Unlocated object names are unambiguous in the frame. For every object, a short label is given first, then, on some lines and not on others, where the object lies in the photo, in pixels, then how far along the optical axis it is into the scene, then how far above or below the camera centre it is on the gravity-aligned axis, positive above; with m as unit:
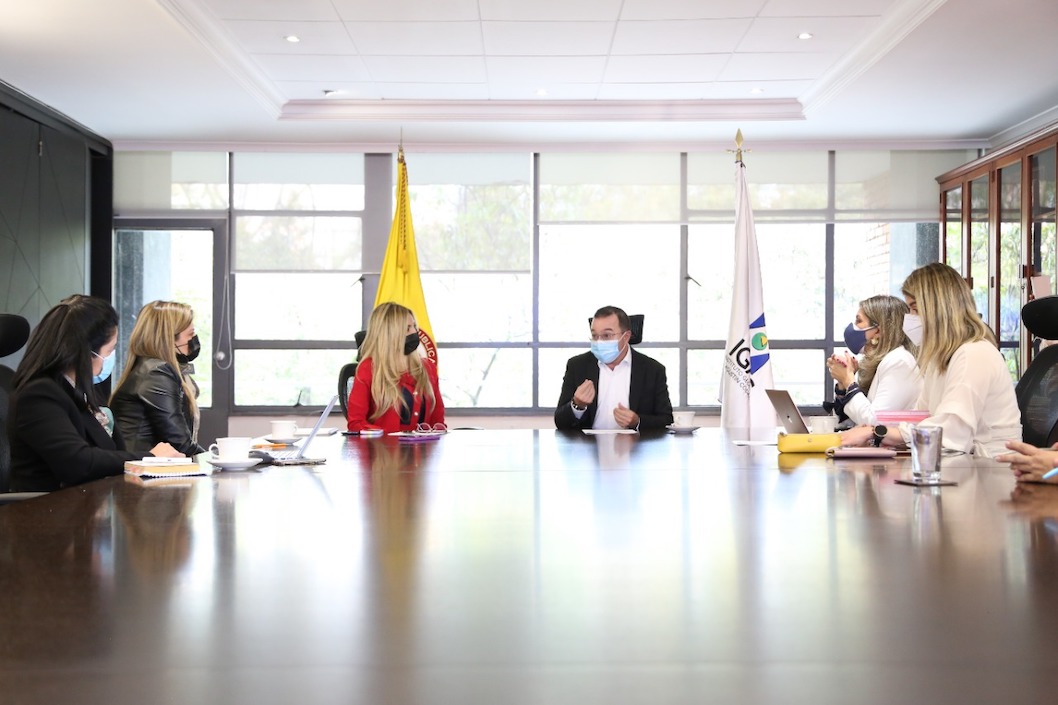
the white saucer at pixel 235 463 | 2.64 -0.28
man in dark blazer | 4.57 -0.12
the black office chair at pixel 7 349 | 2.97 +0.03
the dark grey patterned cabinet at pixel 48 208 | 6.07 +1.03
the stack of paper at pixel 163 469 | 2.53 -0.28
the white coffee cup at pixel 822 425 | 3.22 -0.22
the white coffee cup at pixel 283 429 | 3.39 -0.24
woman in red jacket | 4.22 -0.09
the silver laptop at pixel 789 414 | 3.19 -0.18
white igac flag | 6.21 +0.08
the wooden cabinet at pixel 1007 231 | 6.05 +0.85
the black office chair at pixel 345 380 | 5.38 -0.12
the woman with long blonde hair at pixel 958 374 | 3.07 -0.05
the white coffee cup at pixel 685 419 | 4.03 -0.25
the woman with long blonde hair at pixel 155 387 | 3.72 -0.11
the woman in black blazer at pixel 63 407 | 2.75 -0.14
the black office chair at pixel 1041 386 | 3.13 -0.10
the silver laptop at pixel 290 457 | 2.82 -0.28
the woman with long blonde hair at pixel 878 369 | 3.98 -0.04
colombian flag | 7.29 +0.67
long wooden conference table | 0.87 -0.28
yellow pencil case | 3.01 -0.26
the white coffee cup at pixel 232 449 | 2.67 -0.25
